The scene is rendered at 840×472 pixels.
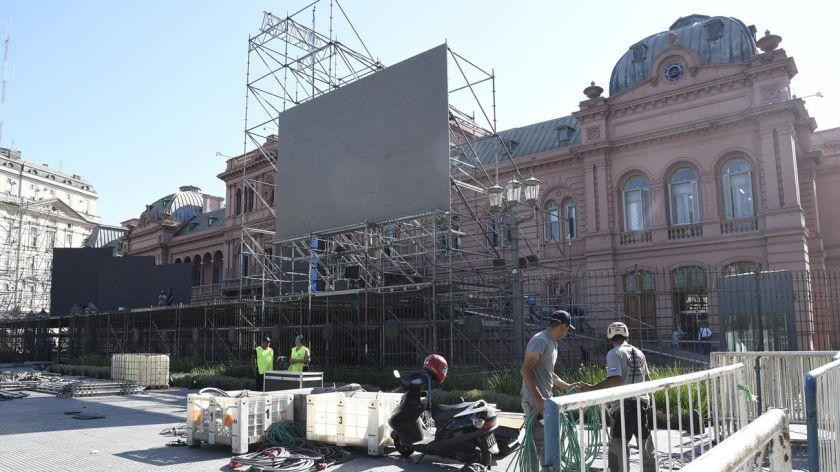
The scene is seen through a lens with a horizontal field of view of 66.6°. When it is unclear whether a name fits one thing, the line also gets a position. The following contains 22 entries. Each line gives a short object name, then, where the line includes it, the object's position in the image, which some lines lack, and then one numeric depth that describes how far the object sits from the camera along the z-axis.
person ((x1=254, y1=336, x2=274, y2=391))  15.83
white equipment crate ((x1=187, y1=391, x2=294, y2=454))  9.48
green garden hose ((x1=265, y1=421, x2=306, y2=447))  9.74
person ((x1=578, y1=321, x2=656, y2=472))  6.21
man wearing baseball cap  6.38
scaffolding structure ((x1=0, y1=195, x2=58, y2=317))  52.53
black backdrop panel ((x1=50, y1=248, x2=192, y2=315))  35.84
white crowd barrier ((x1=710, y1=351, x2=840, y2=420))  9.08
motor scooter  7.93
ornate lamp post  14.68
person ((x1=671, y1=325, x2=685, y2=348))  21.36
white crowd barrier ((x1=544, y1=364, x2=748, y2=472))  2.93
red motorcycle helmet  8.46
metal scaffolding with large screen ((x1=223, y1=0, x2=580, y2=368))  19.03
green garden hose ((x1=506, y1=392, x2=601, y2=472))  4.22
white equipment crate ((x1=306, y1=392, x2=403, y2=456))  9.34
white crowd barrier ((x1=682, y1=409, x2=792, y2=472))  2.15
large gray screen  18.86
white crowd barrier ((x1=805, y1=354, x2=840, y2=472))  4.18
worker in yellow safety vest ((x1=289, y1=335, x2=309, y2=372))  15.12
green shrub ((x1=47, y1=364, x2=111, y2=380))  24.29
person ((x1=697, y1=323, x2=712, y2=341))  21.19
